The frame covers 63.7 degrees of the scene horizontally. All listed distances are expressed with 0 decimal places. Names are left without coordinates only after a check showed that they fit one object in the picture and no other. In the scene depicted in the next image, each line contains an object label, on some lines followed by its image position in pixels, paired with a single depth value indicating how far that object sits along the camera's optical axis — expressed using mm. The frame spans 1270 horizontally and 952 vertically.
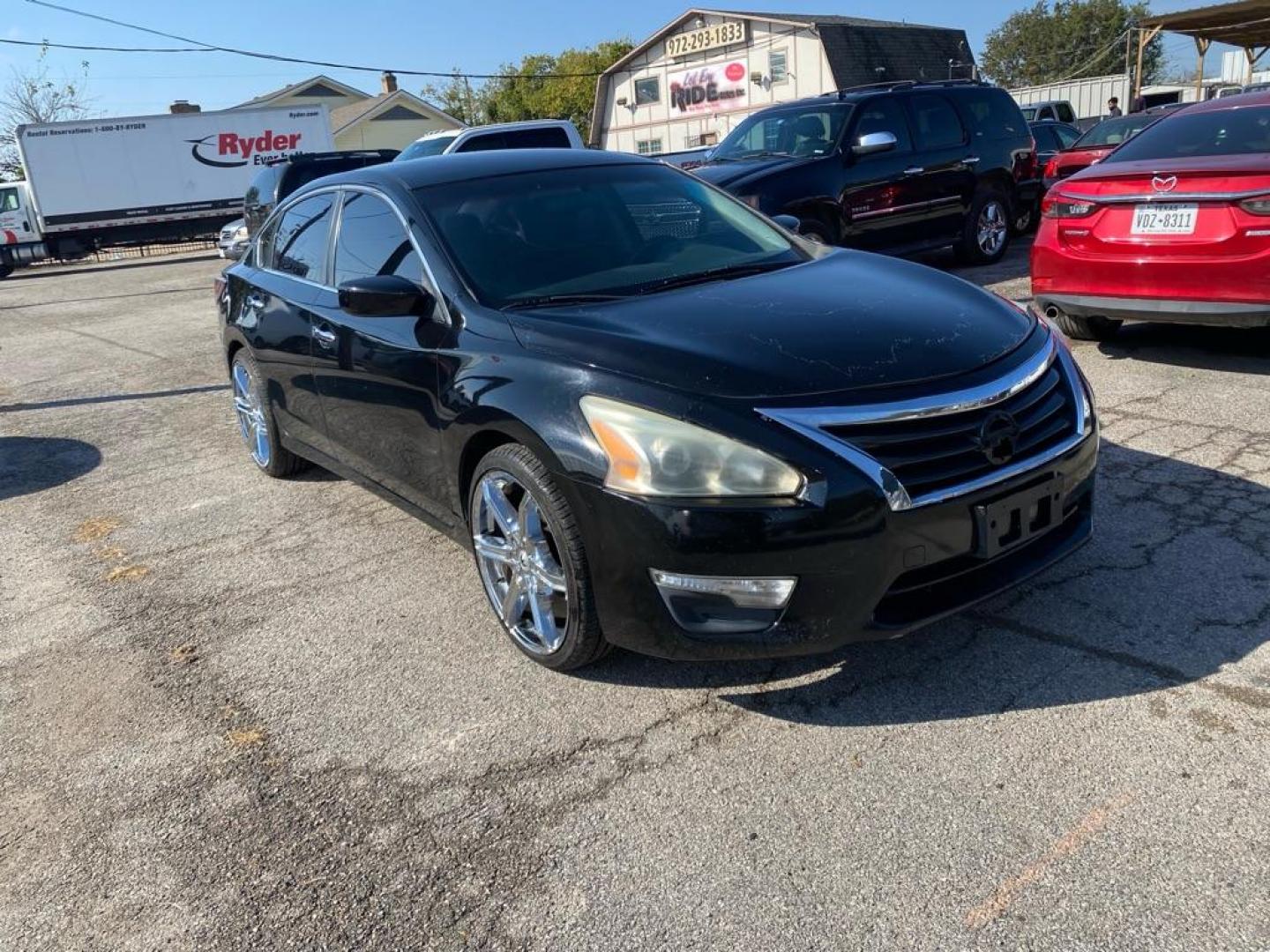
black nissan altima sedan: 2684
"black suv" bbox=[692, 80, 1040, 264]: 8922
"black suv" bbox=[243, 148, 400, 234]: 13531
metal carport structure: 23469
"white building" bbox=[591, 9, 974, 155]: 34188
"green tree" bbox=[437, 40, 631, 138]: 61281
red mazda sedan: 5309
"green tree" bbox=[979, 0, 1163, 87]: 75625
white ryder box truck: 28328
